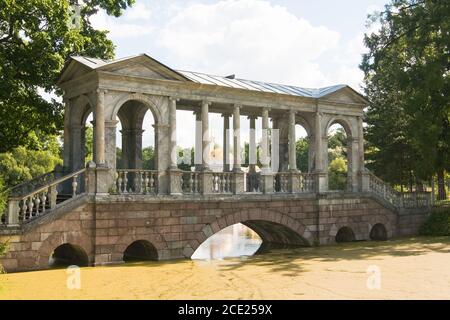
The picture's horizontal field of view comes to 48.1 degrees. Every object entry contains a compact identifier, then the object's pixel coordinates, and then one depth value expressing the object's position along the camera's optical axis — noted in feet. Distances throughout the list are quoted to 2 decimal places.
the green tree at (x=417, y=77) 76.89
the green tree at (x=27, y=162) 138.92
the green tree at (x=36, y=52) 56.59
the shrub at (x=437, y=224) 77.36
